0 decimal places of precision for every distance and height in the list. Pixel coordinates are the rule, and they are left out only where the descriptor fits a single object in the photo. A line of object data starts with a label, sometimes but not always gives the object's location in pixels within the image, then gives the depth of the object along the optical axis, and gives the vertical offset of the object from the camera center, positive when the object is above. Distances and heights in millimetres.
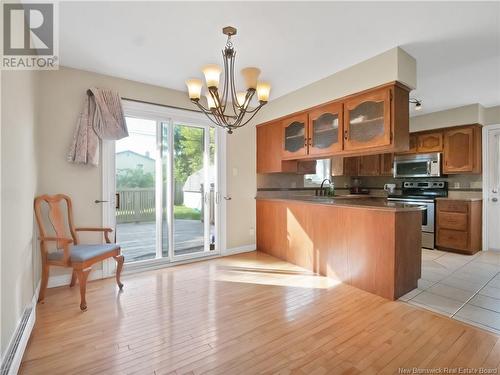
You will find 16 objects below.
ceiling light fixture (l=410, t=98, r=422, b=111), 3586 +1223
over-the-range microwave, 4559 +392
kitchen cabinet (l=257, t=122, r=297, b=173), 3967 +563
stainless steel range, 4410 -201
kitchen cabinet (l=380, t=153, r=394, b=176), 5199 +451
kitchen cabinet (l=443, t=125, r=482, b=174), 4227 +613
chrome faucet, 4825 -55
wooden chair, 2283 -618
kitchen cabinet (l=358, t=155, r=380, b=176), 5289 +438
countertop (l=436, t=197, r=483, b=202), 4051 -215
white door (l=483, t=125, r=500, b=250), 4234 -2
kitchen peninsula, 2479 -632
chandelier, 2043 +845
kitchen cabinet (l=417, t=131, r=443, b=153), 4562 +810
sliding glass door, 3299 -20
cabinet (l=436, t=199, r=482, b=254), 4039 -643
